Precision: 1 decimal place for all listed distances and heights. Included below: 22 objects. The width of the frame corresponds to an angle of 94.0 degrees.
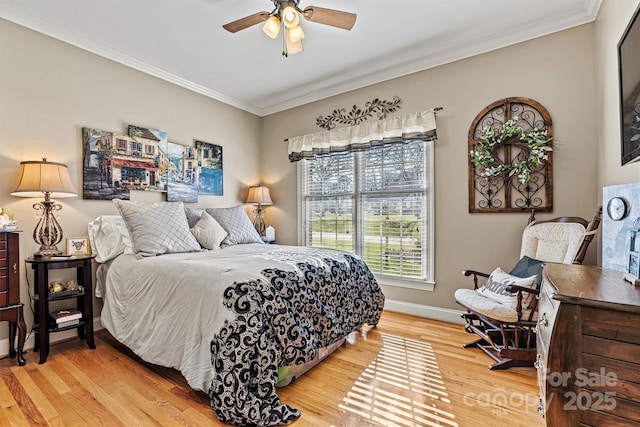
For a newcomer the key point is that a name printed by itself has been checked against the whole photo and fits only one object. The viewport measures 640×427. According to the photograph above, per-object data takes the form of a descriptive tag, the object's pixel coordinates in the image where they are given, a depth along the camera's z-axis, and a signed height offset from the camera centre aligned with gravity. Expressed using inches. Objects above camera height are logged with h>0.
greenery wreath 101.7 +20.4
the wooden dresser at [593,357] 36.7 -19.6
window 129.6 +0.6
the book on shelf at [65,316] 93.7 -34.1
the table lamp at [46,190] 90.3 +5.8
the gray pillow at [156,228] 100.0 -6.9
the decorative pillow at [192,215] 127.0 -2.8
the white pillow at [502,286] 82.7 -24.1
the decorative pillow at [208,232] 119.6 -9.6
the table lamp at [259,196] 167.0 +7.0
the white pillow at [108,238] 105.0 -10.3
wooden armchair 81.2 -25.3
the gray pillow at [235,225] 131.6 -7.5
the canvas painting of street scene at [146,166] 113.4 +19.0
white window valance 125.8 +34.4
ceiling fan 80.8 +53.0
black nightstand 88.7 -27.6
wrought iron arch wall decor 103.3 +15.5
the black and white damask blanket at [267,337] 61.0 -29.8
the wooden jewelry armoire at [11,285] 84.1 -21.6
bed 62.5 -25.0
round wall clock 60.0 -0.3
